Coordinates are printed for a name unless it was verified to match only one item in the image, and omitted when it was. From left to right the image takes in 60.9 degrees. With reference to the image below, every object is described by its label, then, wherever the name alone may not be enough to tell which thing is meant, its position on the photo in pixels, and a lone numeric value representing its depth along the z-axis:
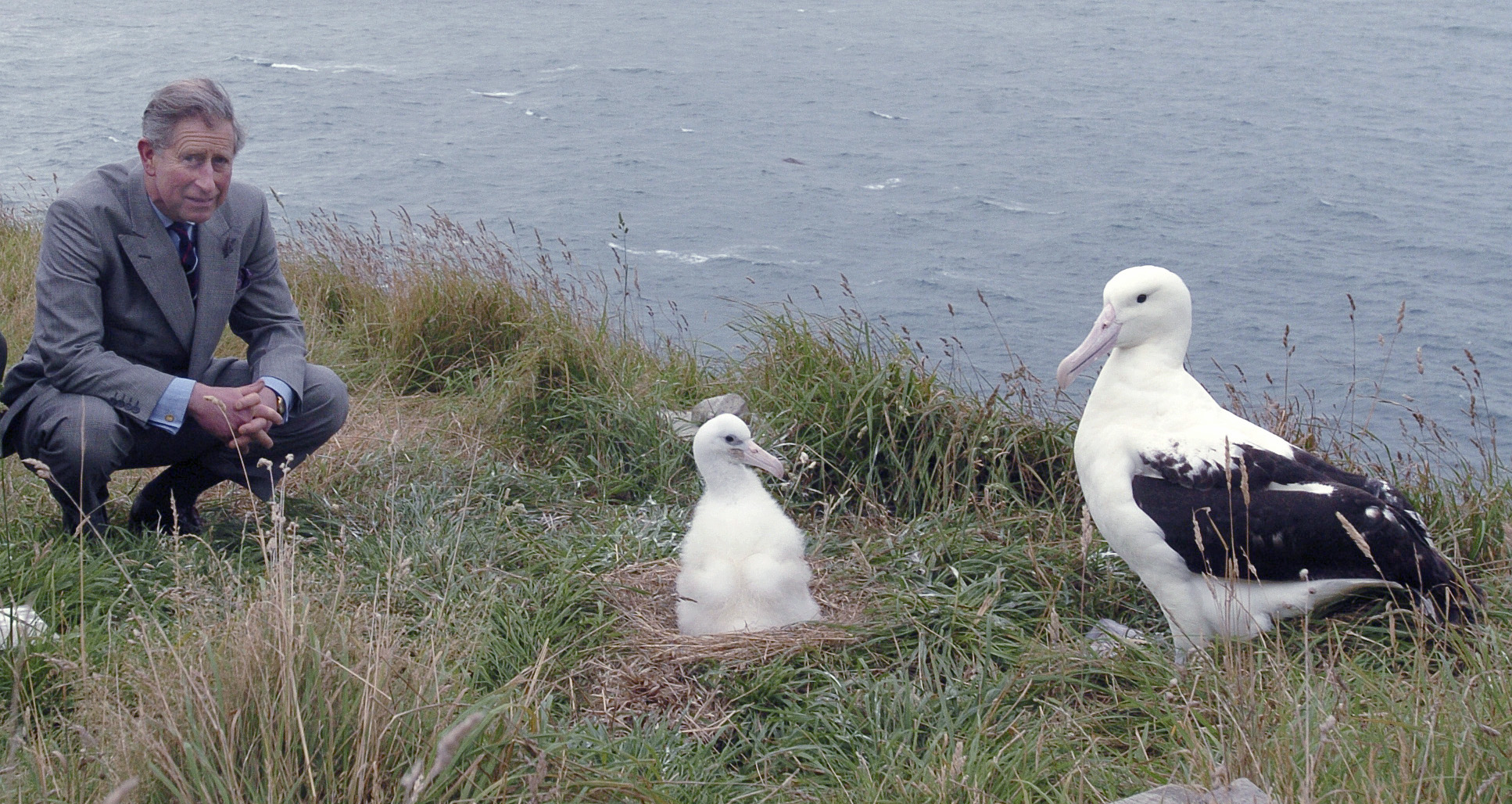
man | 3.70
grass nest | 3.47
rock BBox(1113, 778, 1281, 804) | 2.18
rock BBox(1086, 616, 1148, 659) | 3.57
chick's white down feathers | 3.94
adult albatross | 3.56
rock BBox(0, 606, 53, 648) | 2.98
